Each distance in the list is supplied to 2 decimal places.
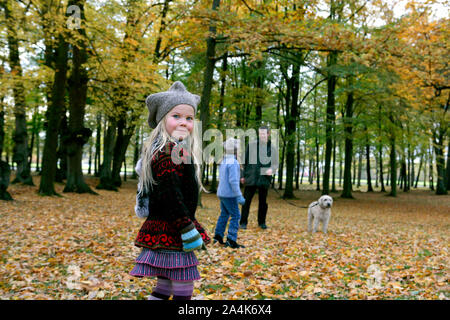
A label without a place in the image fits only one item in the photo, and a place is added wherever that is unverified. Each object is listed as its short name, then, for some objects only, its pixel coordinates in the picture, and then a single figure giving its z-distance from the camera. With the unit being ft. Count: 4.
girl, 6.71
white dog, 24.66
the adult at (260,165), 23.44
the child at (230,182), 18.17
